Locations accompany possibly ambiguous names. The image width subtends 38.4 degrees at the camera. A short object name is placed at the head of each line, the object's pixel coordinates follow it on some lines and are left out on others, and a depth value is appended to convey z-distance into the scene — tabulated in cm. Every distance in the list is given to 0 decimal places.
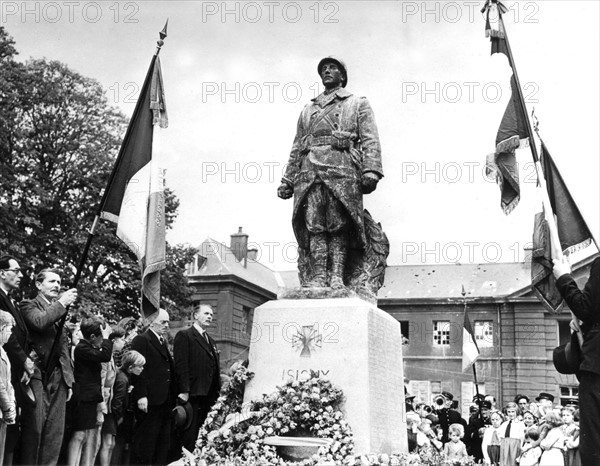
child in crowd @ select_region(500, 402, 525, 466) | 1492
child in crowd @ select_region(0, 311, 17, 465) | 654
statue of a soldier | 927
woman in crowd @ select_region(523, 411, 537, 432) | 1505
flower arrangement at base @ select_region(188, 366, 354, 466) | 798
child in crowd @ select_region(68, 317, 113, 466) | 813
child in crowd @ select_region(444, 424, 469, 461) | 1360
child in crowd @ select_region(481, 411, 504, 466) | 1537
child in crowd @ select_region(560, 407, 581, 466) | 1260
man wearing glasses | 697
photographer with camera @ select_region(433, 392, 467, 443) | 1565
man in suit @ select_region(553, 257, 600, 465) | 591
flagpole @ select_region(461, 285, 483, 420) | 1736
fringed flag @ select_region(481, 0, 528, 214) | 842
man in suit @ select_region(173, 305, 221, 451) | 913
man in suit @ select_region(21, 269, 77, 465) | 723
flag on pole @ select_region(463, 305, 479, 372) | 2117
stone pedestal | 845
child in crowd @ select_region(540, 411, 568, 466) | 1282
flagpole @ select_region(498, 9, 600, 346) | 706
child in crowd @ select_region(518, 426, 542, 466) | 1329
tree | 2433
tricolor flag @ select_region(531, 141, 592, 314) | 782
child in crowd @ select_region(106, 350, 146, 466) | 893
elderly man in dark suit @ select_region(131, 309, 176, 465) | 891
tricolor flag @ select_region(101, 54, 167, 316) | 862
